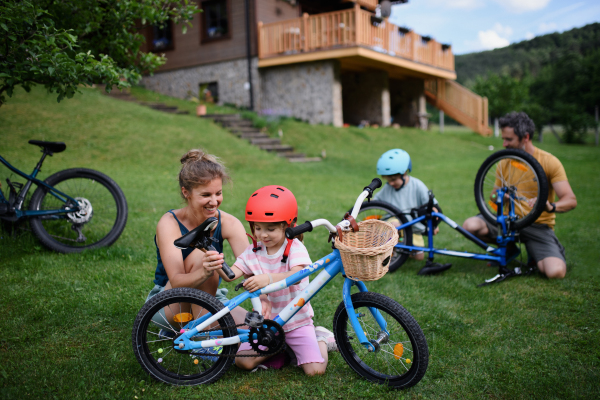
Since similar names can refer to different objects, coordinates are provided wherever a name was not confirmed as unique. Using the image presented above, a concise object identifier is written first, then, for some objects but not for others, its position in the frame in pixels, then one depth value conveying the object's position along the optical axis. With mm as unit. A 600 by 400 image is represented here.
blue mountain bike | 4348
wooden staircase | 22609
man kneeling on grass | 4281
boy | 4719
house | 15852
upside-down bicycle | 4156
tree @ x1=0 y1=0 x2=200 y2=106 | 3543
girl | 2404
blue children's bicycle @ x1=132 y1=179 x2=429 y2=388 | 2385
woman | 2588
